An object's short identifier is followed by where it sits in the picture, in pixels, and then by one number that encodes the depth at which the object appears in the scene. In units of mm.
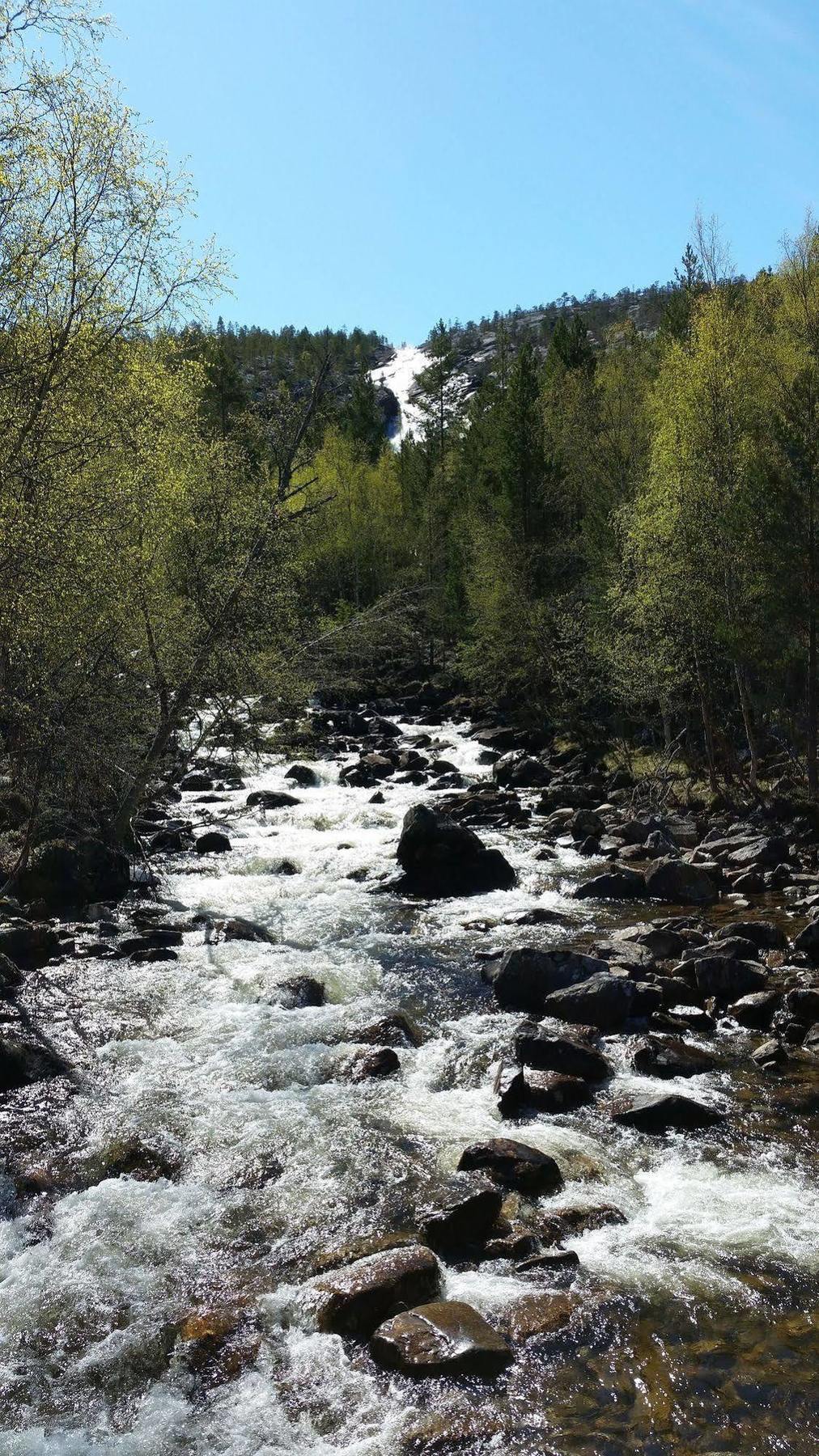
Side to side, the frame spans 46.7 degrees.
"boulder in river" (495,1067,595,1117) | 9922
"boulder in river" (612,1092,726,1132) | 9453
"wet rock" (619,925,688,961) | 13992
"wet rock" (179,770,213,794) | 28562
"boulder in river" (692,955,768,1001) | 12500
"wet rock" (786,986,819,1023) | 11609
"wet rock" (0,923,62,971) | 14180
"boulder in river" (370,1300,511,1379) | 6230
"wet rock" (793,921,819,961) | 13578
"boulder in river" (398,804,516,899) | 18656
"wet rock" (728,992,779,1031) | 11758
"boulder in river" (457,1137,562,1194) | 8383
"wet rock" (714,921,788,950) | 14164
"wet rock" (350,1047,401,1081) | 10750
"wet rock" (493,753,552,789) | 29047
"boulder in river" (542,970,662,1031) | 11836
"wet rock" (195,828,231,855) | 21516
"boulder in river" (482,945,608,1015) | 12656
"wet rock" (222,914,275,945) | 15703
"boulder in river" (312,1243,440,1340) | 6711
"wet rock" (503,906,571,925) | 16266
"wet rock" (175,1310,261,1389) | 6379
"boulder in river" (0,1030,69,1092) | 10469
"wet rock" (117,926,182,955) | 15117
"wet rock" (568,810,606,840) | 22219
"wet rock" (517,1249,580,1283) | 7273
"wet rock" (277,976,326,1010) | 12836
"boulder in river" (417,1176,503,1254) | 7688
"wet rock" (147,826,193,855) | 21453
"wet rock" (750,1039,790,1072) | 10539
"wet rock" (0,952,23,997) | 13016
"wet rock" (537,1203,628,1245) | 7770
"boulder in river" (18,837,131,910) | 16859
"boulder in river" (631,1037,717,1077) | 10586
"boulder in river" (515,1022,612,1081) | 10547
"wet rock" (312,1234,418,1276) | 7395
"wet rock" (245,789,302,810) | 26047
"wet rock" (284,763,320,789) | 28969
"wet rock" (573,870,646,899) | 17766
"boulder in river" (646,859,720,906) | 17250
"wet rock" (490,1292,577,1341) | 6602
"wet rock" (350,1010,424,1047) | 11664
